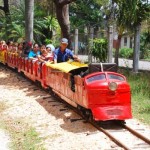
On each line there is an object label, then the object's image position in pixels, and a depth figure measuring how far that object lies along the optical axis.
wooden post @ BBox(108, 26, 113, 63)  15.78
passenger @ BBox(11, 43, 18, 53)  20.82
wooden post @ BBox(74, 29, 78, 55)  20.83
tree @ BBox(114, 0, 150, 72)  15.84
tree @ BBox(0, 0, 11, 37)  29.37
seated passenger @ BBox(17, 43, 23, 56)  19.02
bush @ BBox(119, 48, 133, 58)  37.41
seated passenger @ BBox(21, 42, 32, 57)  17.68
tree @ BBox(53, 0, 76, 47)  17.59
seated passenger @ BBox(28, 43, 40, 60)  15.97
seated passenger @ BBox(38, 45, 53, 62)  13.83
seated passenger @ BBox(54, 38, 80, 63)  12.05
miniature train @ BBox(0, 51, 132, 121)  8.41
